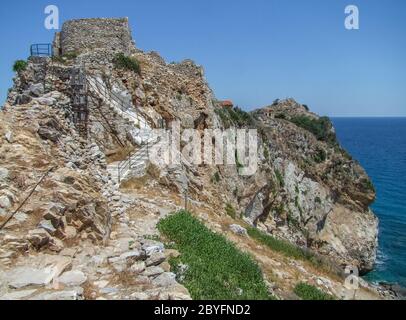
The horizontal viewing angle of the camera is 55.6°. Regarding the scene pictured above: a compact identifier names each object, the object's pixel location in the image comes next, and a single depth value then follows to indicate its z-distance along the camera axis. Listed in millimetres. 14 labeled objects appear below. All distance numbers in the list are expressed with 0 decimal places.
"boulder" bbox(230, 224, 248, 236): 15580
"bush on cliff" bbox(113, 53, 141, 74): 21797
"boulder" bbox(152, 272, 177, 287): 7948
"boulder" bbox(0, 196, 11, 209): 8719
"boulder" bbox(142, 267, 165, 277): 8320
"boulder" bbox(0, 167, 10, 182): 9397
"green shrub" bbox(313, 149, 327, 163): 38875
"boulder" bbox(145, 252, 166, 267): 8862
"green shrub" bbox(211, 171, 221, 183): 22436
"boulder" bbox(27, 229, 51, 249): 8211
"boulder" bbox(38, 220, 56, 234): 8562
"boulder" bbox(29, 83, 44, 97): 16734
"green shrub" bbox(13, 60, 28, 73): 18609
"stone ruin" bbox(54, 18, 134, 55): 23062
